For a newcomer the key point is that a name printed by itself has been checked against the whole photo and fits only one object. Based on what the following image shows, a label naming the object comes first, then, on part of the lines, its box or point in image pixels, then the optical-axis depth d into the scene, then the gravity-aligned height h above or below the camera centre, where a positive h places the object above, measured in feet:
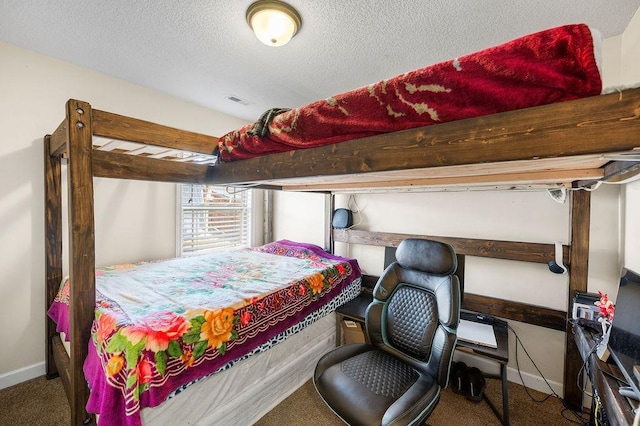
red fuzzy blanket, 2.09 +1.23
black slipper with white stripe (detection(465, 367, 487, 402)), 6.39 -4.35
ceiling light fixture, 4.94 +3.77
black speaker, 9.78 -0.31
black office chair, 4.09 -2.82
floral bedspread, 3.88 -2.13
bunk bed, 2.21 +0.68
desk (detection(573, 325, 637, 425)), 3.02 -2.32
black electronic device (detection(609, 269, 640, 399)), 3.35 -1.63
